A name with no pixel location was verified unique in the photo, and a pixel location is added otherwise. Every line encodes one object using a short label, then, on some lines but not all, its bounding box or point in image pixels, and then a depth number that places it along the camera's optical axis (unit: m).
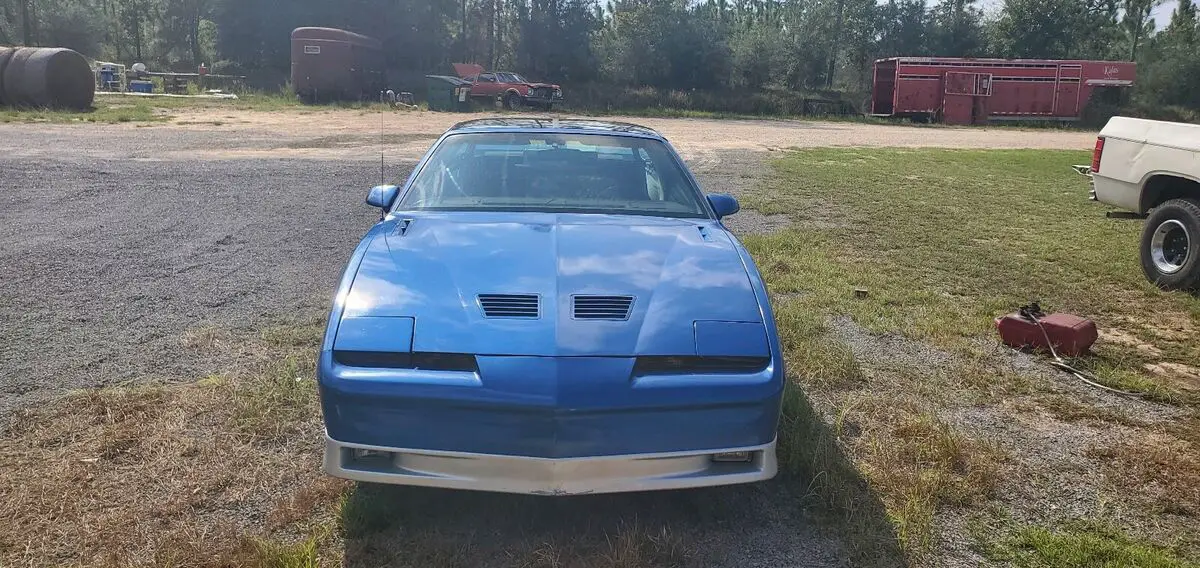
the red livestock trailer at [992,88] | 36.59
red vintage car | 34.38
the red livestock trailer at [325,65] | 33.97
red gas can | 4.96
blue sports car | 2.64
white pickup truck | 6.58
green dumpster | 34.37
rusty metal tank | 23.75
